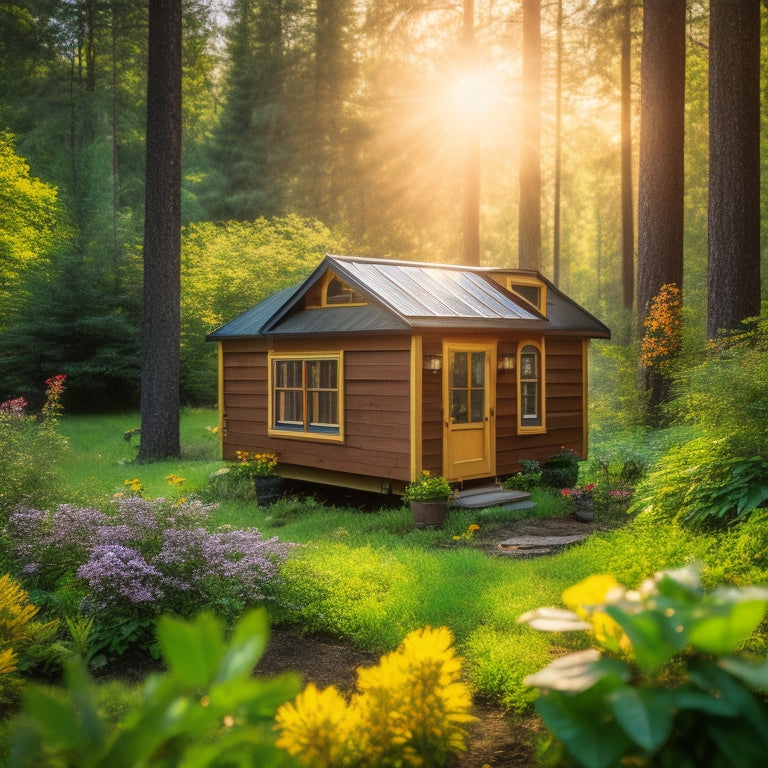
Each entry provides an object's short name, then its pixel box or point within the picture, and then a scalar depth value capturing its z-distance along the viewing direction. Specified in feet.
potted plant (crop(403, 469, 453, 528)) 30.94
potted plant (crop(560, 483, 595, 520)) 32.04
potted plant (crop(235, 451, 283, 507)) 39.01
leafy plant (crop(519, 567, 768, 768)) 4.03
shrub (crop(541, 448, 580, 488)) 38.73
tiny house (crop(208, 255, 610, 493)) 34.04
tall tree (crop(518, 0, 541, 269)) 61.46
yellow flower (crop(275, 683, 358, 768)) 6.82
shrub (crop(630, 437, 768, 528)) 20.58
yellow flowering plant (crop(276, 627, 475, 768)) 6.93
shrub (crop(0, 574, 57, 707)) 13.23
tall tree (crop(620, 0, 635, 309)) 82.48
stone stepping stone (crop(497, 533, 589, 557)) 26.13
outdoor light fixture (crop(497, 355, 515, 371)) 37.99
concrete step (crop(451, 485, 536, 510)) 33.70
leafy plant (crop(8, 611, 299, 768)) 3.49
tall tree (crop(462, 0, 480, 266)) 66.39
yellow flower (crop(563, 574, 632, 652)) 4.62
